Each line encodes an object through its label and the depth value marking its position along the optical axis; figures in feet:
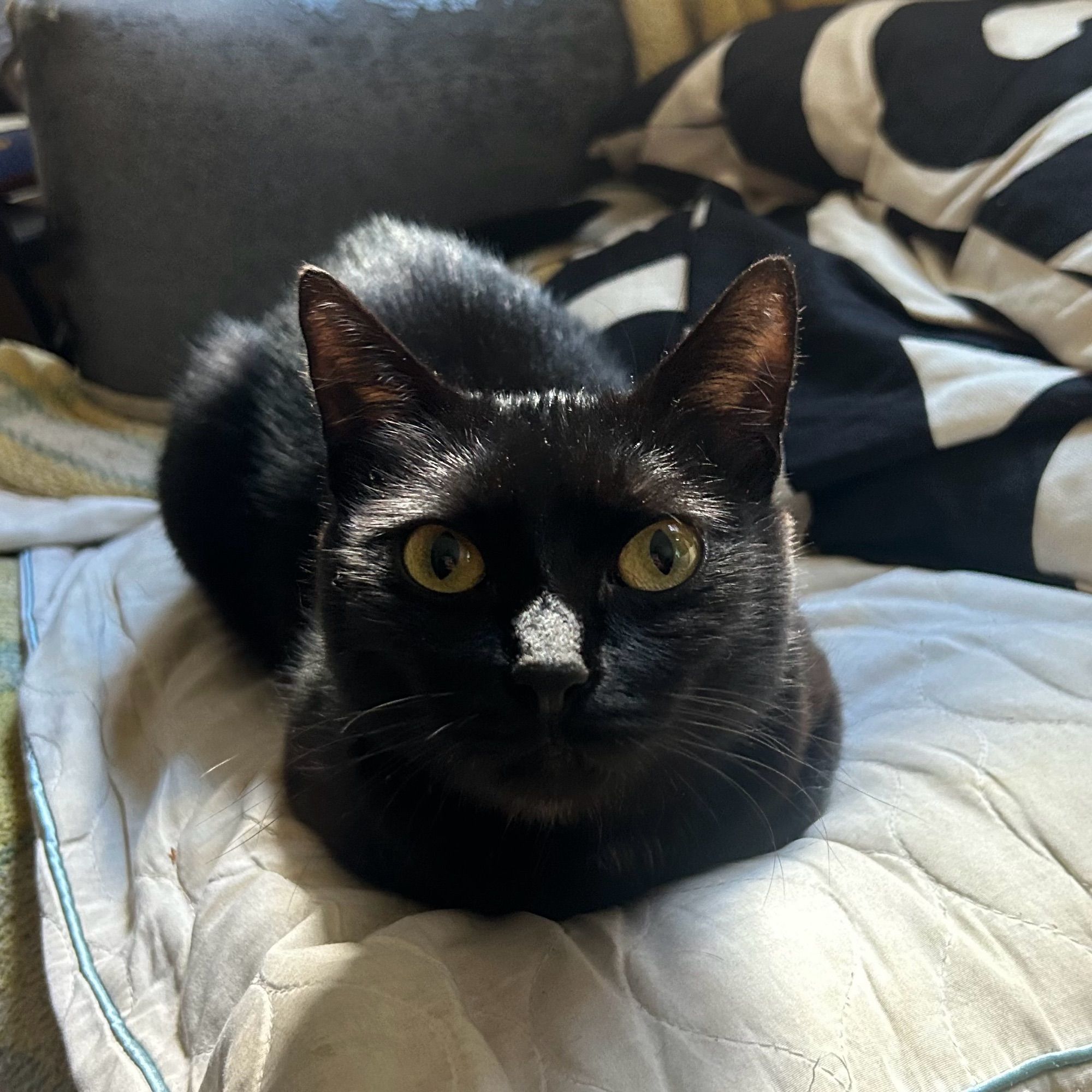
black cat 0.73
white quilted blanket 0.71
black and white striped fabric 1.11
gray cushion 1.44
